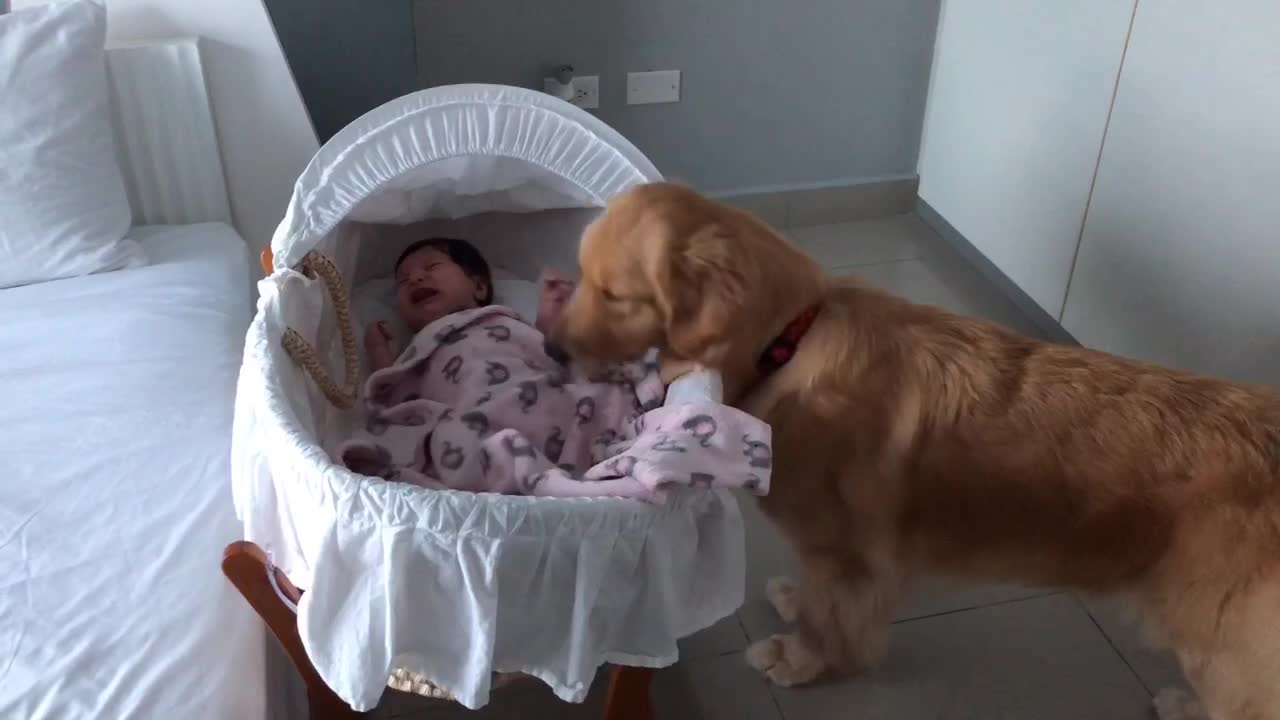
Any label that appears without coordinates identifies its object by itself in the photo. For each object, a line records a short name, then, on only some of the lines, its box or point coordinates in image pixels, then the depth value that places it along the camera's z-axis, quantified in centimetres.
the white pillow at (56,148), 186
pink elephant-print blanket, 121
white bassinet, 108
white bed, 126
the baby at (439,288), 187
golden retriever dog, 137
